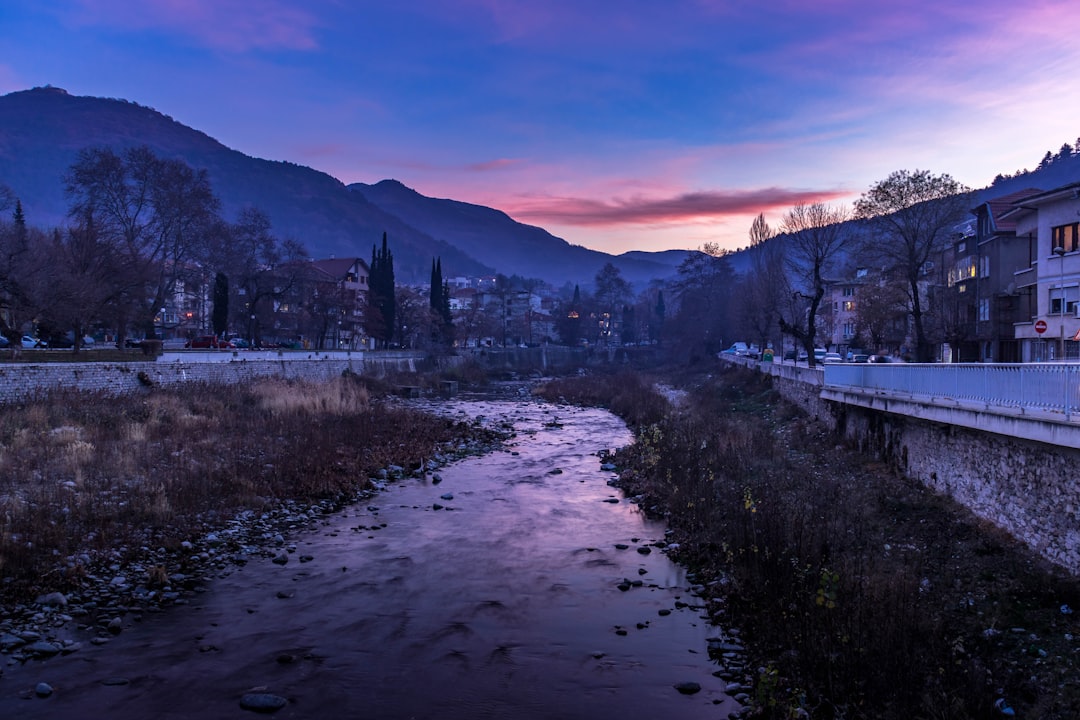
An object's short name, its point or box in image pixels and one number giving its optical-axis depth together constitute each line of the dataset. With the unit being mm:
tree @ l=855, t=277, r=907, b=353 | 40800
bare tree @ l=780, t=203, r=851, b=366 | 38000
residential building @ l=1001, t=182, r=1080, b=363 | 28969
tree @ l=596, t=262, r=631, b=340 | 136375
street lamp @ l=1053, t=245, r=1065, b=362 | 29344
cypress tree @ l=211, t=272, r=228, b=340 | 59125
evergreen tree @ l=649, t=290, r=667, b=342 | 131000
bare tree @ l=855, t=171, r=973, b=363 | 33094
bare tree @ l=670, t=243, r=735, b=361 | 83125
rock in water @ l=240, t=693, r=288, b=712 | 7945
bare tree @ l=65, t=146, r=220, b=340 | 50312
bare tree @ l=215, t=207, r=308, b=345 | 62531
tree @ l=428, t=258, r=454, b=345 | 87769
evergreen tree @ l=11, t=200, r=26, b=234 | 54550
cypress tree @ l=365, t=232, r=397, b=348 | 79300
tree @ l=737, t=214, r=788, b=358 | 57691
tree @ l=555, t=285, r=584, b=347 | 119938
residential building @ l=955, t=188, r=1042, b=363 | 36875
